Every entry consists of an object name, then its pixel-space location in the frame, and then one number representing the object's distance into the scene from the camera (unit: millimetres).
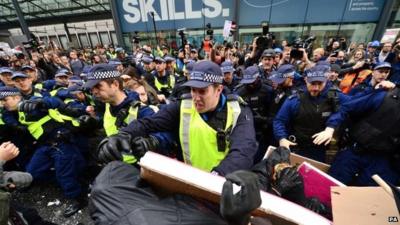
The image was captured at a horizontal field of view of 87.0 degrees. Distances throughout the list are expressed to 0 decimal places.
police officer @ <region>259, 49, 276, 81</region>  4020
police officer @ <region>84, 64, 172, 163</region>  1984
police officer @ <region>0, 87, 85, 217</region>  2697
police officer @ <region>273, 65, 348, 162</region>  2406
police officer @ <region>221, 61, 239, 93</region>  3637
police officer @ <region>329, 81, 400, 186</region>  1909
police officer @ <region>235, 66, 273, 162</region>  3116
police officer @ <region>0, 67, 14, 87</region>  4074
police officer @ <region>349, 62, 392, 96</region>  2857
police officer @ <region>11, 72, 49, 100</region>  3295
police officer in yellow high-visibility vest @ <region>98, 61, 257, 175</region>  1341
